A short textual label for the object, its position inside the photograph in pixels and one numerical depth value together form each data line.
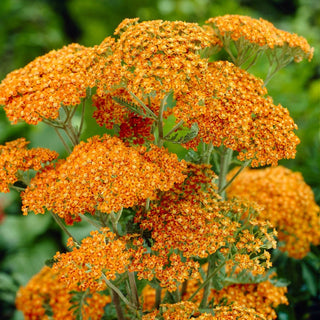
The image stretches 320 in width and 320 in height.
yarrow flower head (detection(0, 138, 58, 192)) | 0.56
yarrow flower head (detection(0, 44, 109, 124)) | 0.54
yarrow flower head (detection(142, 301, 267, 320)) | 0.55
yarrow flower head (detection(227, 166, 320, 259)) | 0.66
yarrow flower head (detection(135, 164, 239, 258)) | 0.55
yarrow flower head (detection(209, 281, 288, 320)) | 0.60
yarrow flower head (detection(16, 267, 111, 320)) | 0.62
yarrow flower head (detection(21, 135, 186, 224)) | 0.52
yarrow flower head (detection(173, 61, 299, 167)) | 0.54
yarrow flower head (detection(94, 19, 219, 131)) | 0.53
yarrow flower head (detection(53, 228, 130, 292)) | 0.53
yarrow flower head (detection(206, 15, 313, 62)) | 0.56
